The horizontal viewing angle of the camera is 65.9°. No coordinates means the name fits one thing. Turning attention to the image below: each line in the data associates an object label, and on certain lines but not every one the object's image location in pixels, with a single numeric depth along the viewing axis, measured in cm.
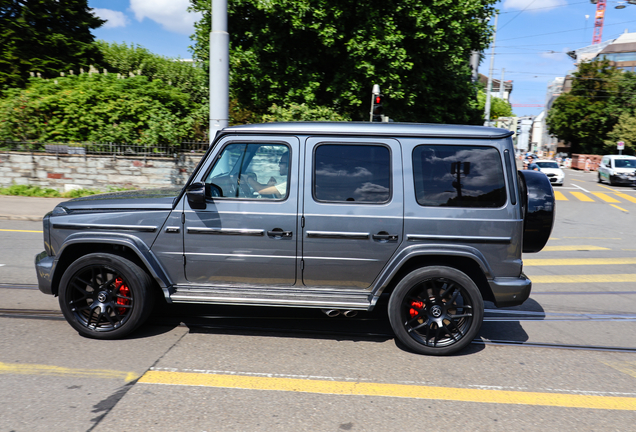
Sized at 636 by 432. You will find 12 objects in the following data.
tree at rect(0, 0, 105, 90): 2178
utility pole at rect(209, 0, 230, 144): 924
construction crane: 13988
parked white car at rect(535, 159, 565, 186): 2759
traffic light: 1230
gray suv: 412
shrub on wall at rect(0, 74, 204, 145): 1479
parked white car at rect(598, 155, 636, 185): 2808
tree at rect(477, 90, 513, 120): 7962
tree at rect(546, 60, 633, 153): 6150
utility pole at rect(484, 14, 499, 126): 3394
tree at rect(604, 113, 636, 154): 5457
